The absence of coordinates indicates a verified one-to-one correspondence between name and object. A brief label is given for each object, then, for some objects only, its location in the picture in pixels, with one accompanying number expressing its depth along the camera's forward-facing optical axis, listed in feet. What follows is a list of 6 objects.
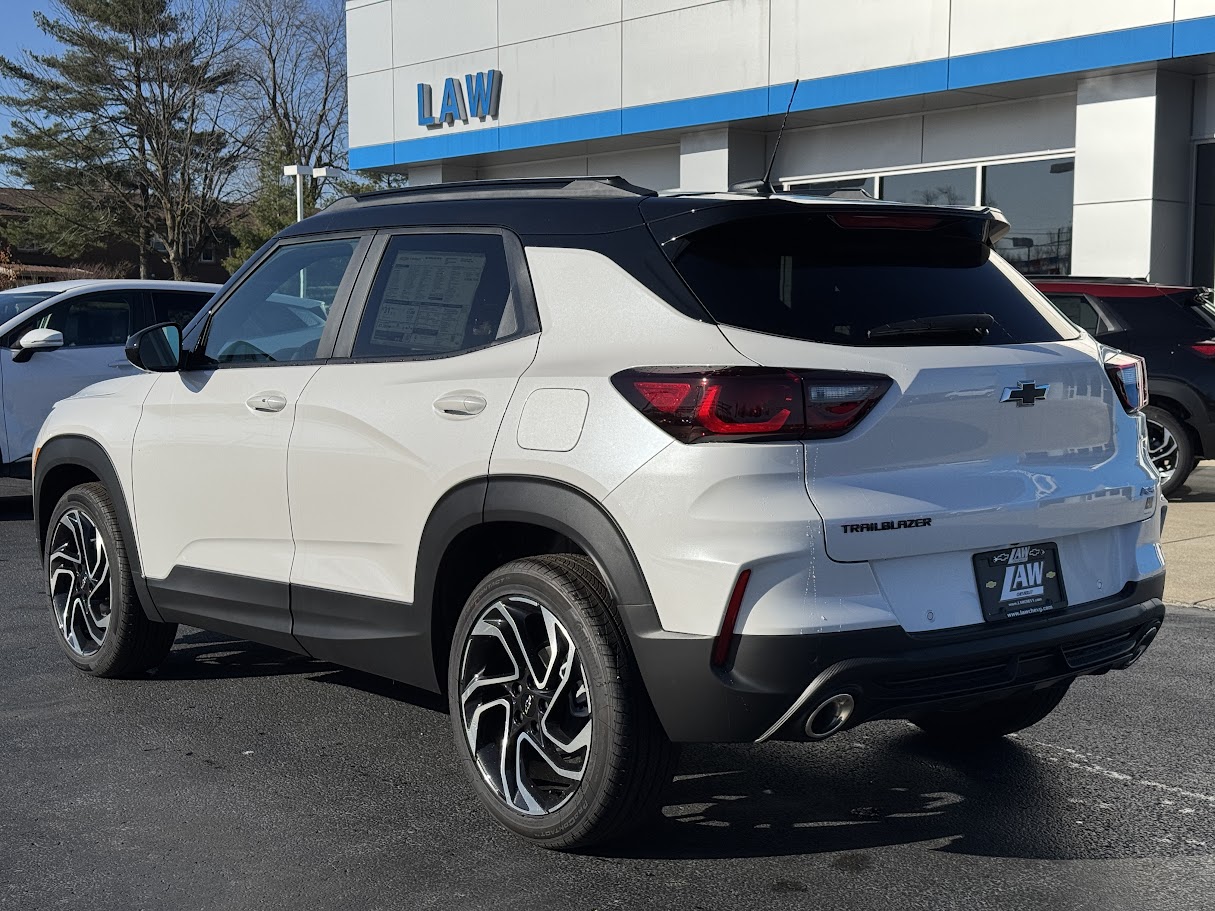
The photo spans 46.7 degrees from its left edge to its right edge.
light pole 89.85
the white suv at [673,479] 11.19
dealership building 49.85
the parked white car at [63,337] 35.45
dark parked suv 36.14
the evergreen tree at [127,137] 162.50
